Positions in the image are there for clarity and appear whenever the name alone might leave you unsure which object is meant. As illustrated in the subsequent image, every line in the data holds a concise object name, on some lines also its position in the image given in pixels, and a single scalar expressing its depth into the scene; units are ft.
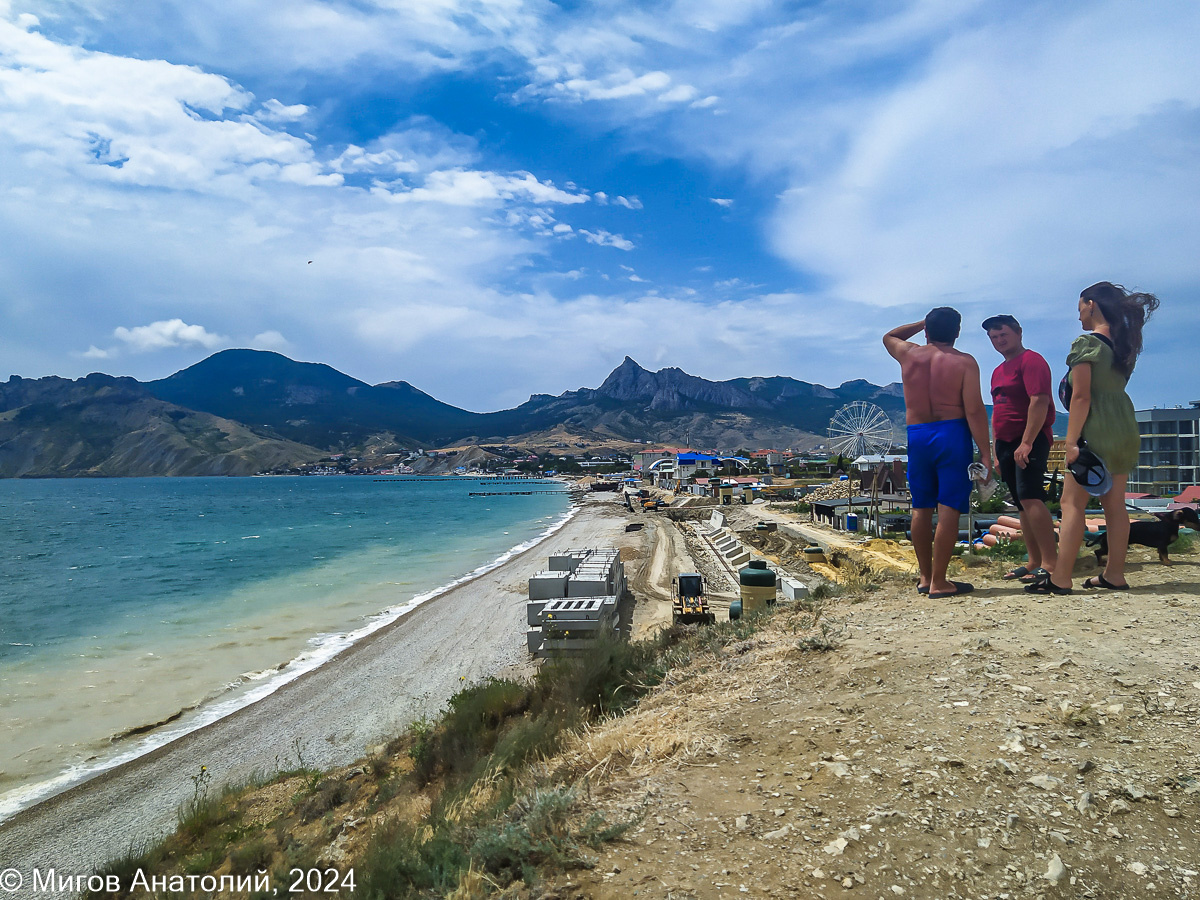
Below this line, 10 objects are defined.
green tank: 34.53
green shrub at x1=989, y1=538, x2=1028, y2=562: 32.13
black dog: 21.08
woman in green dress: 17.35
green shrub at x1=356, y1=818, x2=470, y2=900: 10.51
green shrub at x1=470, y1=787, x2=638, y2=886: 9.45
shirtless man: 18.98
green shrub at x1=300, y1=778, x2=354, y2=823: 22.45
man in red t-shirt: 18.84
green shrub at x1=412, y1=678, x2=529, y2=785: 21.95
